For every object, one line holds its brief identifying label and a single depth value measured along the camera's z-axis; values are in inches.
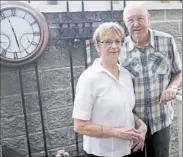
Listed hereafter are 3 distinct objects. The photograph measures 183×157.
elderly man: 46.3
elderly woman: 40.4
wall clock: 47.6
